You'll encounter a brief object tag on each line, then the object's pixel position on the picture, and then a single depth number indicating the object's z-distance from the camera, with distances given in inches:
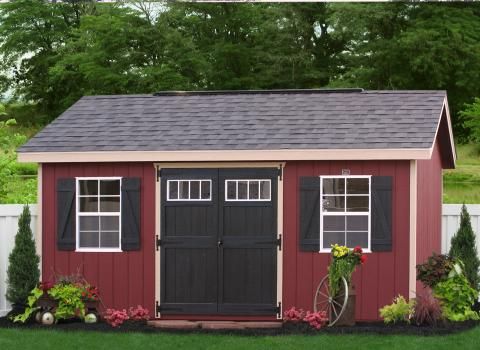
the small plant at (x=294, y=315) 561.9
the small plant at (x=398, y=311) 540.7
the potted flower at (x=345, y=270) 534.0
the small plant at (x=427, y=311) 533.3
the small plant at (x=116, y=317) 558.6
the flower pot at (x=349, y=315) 538.0
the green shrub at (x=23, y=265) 575.2
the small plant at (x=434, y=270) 538.0
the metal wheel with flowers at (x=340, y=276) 534.0
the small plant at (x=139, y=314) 575.8
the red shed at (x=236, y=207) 556.1
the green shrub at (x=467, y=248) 611.8
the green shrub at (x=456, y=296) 544.7
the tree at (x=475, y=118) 1569.9
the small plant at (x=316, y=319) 537.3
